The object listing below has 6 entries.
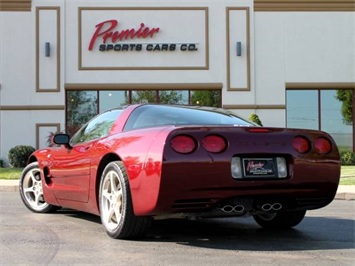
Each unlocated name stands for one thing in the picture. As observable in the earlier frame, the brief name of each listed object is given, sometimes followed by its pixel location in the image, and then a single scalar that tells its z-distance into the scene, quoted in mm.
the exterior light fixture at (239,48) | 20734
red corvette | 4449
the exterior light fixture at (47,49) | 20641
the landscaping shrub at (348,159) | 20453
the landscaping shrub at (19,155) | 19734
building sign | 20875
